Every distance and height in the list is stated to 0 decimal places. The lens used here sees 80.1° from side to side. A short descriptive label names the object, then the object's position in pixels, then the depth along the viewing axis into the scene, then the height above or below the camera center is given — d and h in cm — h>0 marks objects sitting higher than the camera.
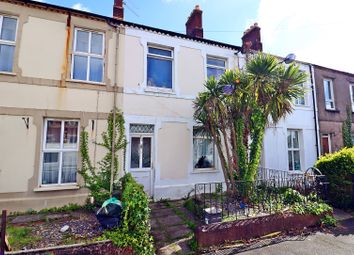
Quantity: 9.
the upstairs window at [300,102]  1145 +282
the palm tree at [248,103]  693 +167
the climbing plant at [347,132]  1199 +123
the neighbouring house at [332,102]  1175 +297
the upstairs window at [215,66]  962 +400
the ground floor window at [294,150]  1085 +18
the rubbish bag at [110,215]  443 -130
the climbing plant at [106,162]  710 -31
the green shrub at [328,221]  582 -186
